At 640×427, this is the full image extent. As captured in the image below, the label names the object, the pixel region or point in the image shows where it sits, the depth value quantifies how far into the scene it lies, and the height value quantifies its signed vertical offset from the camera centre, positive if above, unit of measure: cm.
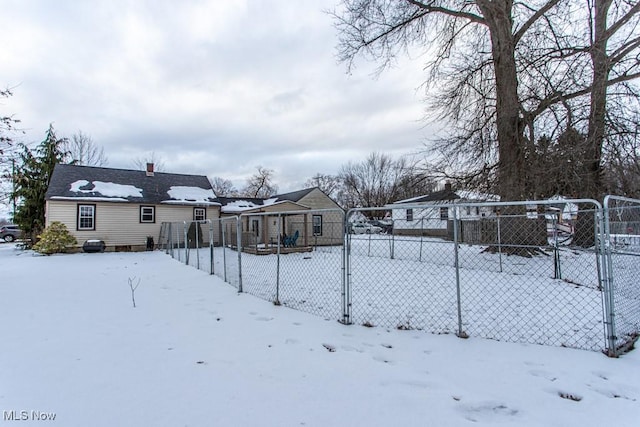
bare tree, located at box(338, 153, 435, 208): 4566 +619
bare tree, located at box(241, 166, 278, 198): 5269 +691
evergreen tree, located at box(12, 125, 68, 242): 2023 +216
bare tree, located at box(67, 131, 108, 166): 3103 +771
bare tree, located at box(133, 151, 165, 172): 3816 +796
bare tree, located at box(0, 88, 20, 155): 752 +246
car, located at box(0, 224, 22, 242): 2697 -41
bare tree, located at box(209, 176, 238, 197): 5798 +737
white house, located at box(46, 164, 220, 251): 1656 +132
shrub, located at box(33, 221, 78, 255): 1488 -56
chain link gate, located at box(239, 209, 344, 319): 568 -136
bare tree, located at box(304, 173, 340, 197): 5234 +704
